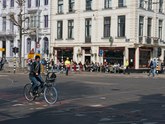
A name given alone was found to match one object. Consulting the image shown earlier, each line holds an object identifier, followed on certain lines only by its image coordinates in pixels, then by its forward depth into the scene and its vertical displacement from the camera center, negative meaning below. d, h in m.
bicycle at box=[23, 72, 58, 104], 14.80 -0.91
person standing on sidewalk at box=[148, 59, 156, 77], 39.87 -0.06
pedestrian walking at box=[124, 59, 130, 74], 46.09 -0.02
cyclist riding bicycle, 15.30 -0.30
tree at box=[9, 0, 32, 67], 60.97 +8.22
